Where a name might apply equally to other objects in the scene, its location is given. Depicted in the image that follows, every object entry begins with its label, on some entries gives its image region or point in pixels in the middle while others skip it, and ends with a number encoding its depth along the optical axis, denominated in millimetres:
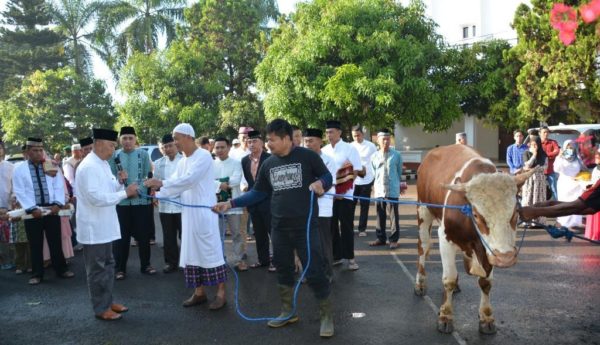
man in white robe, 5520
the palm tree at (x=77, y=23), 34875
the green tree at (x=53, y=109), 27953
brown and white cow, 4184
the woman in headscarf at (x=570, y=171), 9930
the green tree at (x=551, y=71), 15734
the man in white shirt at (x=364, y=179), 8844
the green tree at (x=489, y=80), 18859
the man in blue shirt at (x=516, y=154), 11255
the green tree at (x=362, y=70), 16609
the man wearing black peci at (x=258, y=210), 7234
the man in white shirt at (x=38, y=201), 6785
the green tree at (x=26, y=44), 39125
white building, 25078
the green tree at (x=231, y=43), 25344
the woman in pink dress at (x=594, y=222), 8614
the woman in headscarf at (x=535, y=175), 10062
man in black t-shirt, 4734
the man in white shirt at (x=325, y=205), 6051
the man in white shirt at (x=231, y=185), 7625
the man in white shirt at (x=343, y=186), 6902
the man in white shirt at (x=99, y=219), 5293
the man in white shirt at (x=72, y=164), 9828
